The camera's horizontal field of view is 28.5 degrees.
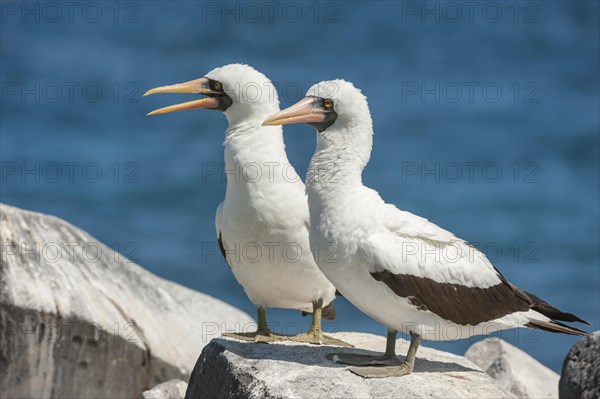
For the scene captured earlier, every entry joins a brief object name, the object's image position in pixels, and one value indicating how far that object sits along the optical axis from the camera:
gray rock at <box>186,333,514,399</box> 8.97
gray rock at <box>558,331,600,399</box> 9.66
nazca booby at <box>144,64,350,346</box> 10.52
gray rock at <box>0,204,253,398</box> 12.11
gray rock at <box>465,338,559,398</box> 12.42
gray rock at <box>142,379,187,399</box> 11.91
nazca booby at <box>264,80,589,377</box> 9.09
